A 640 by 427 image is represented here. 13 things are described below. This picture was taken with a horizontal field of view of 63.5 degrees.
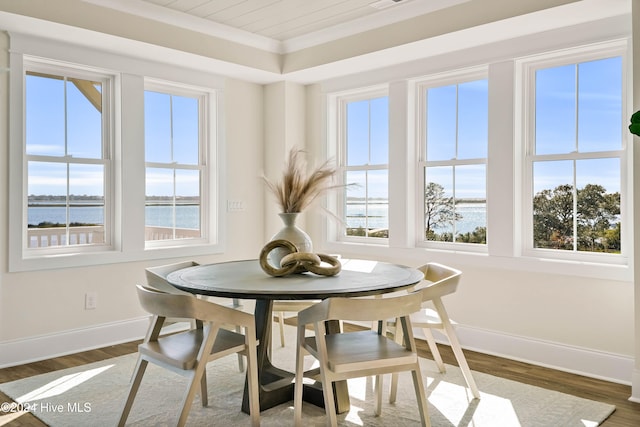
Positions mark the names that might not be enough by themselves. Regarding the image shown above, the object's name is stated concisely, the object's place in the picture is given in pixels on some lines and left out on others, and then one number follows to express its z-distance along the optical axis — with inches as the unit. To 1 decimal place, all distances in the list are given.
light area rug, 110.7
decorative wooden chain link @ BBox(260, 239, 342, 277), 115.0
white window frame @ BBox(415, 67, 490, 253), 173.2
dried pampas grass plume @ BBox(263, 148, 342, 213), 124.5
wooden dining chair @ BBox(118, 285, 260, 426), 93.6
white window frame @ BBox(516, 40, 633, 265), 137.9
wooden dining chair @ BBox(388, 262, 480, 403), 115.6
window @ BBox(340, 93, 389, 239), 198.5
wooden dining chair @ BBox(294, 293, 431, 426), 91.8
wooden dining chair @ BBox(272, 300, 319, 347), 146.6
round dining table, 99.5
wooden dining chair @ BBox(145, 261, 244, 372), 120.2
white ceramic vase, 124.8
